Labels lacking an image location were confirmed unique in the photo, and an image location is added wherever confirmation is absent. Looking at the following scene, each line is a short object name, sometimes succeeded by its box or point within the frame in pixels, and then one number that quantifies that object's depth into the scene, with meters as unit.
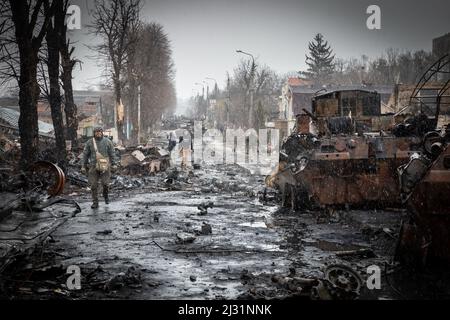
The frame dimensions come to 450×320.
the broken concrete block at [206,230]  8.34
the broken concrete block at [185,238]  7.61
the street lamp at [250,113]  38.13
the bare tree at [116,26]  29.91
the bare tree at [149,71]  36.06
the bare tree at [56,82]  16.94
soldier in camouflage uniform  10.86
